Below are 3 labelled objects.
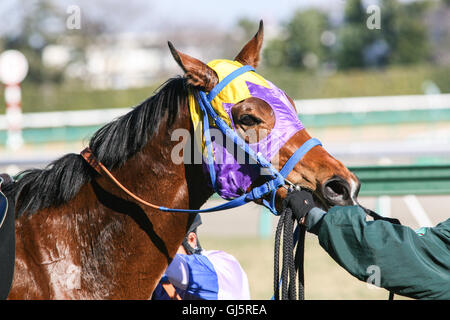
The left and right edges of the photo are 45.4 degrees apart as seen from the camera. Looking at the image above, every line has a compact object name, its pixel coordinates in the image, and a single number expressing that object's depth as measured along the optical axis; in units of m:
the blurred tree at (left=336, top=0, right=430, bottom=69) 29.36
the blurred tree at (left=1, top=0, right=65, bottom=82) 29.34
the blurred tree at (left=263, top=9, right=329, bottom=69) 29.89
